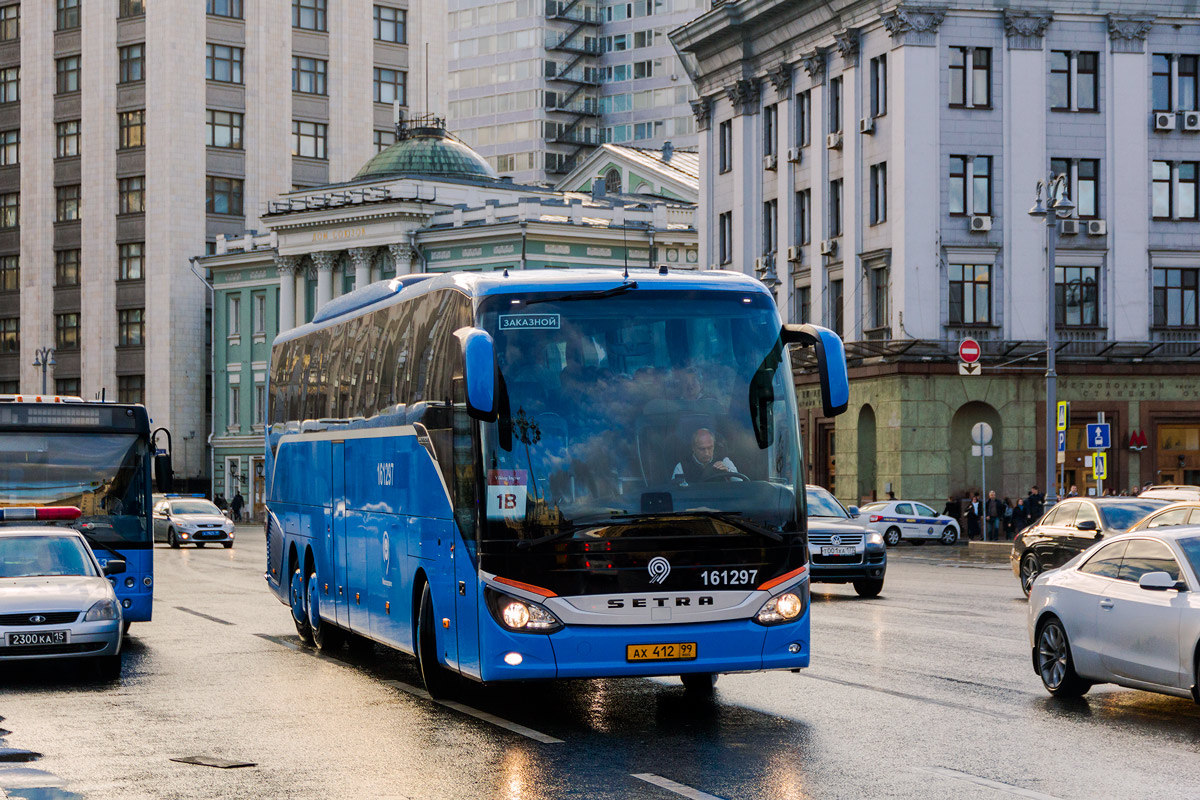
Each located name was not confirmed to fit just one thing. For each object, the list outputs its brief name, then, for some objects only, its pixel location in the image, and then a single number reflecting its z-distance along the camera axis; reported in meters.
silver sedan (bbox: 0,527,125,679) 15.73
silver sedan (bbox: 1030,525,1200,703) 12.49
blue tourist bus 12.26
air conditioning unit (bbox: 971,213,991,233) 52.41
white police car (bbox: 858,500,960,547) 49.94
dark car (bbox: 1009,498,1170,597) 25.89
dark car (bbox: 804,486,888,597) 25.97
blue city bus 19.31
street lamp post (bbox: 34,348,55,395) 85.20
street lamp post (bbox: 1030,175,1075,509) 42.31
